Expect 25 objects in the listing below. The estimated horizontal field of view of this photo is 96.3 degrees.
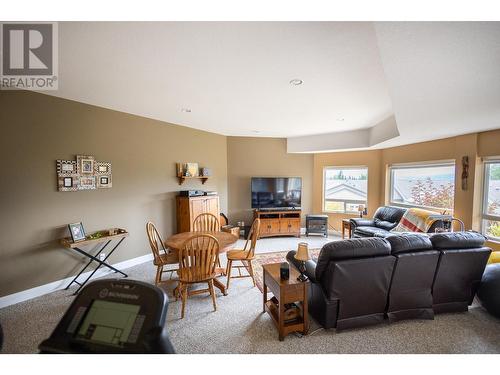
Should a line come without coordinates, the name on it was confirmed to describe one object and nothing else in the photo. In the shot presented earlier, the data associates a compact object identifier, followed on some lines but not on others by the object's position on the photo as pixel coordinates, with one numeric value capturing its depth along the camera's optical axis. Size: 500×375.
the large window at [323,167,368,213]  6.07
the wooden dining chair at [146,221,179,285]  2.91
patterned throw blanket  4.06
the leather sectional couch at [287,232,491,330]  2.05
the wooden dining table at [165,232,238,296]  2.84
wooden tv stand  5.68
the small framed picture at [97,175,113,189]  3.49
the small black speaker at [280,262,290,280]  2.18
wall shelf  4.76
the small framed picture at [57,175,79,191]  3.06
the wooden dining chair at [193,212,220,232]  4.11
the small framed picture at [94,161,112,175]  3.45
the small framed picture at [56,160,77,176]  3.05
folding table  2.96
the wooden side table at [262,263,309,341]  2.08
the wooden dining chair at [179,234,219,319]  2.50
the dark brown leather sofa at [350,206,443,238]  4.65
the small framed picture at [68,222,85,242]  2.98
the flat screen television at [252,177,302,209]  5.90
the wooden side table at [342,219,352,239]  5.40
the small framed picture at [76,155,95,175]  3.24
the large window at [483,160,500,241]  3.65
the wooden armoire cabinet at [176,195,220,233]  4.44
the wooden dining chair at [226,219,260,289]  3.12
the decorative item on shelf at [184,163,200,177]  4.83
